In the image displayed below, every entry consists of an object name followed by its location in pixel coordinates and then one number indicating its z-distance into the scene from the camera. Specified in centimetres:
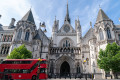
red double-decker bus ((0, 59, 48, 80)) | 1533
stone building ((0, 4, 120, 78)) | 2788
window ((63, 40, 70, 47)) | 3691
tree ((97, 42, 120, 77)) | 2017
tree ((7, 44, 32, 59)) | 2121
